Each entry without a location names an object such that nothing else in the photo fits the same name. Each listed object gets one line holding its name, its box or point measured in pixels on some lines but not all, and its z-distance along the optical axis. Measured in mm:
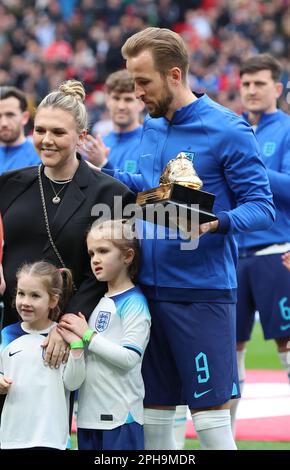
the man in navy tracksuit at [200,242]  9102
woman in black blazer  9352
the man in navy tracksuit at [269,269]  13695
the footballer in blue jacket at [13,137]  16125
